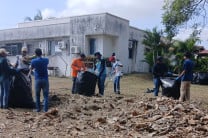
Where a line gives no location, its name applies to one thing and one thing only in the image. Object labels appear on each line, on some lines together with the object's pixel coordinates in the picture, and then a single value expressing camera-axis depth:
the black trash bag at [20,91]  9.65
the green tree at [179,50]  23.55
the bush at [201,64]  23.42
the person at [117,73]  13.75
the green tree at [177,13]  12.86
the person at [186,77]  10.34
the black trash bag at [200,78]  22.45
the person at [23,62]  9.81
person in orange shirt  12.24
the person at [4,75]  9.45
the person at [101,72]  12.55
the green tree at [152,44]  24.47
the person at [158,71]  11.61
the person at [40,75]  9.03
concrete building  24.47
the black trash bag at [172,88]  10.98
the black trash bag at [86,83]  11.34
